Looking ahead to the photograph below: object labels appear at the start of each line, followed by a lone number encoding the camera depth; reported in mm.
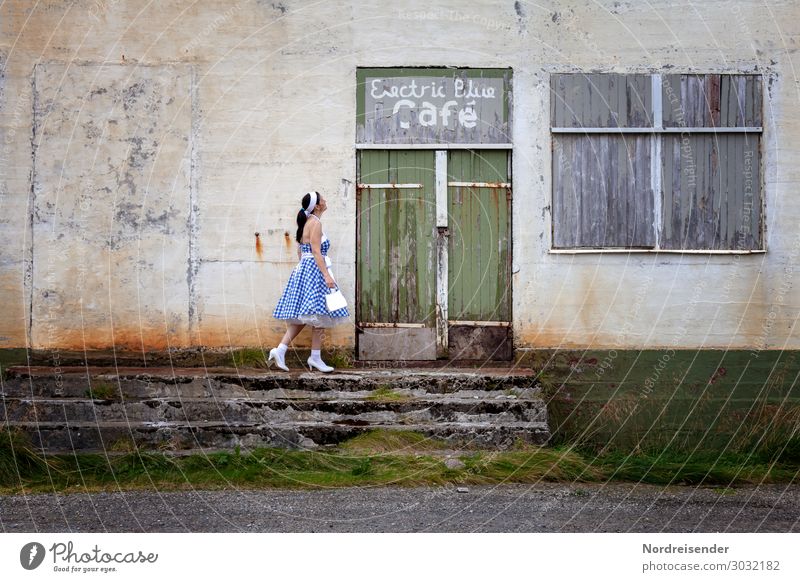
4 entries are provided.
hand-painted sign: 9539
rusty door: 9594
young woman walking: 8812
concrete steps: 7957
